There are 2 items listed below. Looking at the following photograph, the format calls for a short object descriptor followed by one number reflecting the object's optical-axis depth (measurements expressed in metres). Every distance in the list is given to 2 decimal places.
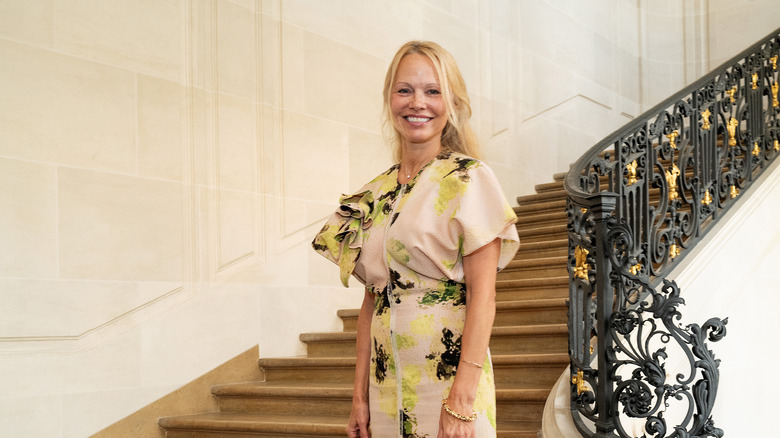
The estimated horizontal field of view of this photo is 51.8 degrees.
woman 1.69
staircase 4.14
